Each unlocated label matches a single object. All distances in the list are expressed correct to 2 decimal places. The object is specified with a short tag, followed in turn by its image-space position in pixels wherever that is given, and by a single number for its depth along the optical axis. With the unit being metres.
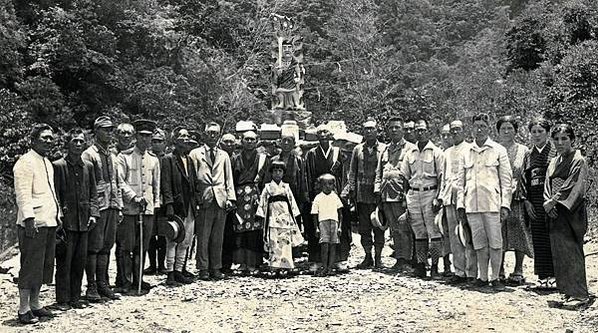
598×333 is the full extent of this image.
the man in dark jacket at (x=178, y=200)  7.87
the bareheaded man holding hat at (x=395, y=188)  8.35
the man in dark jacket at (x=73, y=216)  6.65
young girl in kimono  8.33
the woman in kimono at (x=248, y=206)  8.55
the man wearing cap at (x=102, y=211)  7.04
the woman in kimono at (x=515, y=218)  7.65
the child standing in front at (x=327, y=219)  8.34
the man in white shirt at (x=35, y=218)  6.09
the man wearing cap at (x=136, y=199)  7.52
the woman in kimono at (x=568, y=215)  6.44
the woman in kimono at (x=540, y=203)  7.22
